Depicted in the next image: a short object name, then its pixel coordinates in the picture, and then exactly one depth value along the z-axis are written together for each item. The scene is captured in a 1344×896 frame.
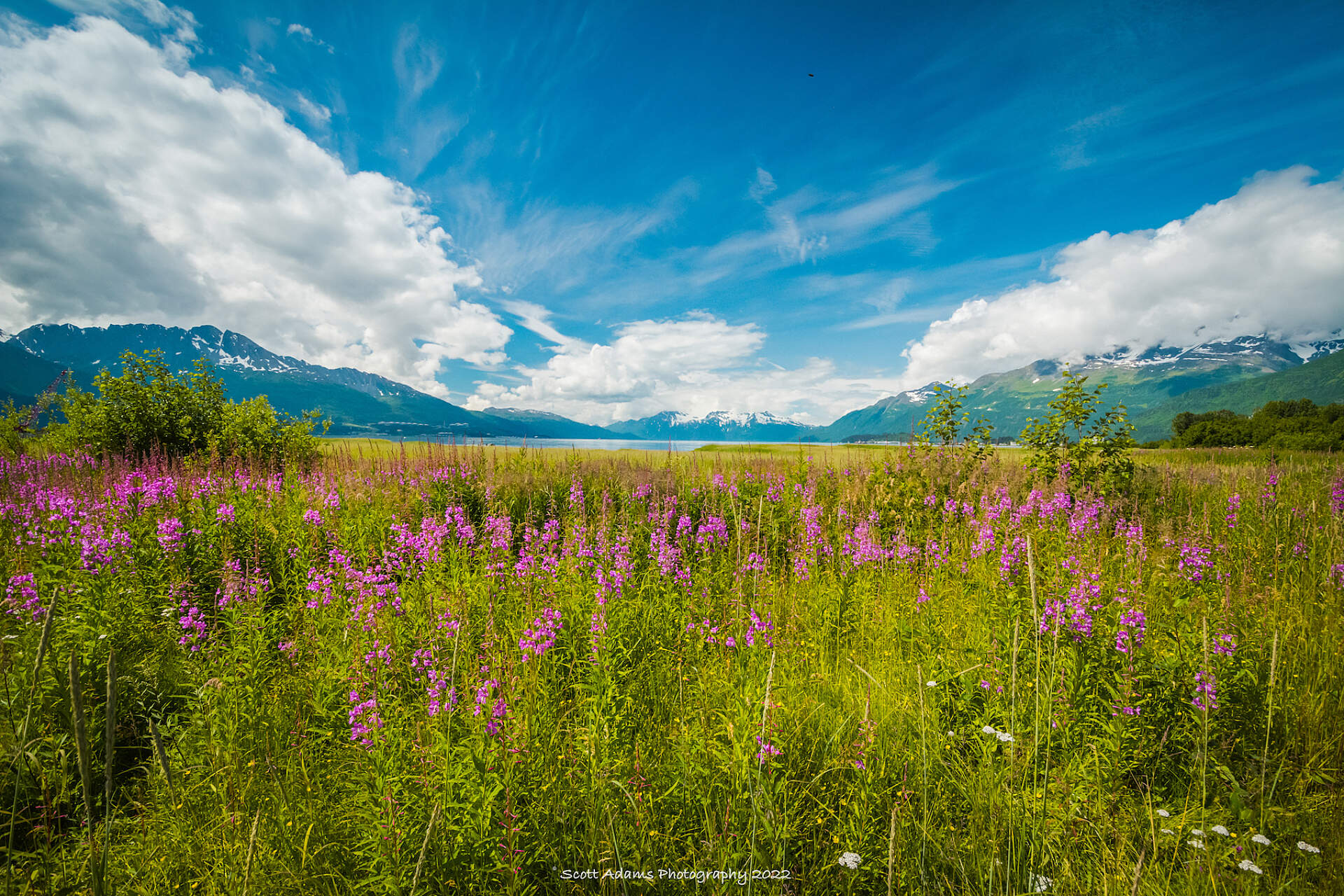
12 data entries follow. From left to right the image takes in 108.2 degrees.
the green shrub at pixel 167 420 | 14.12
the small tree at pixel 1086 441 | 10.15
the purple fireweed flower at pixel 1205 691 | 2.88
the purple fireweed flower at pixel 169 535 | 5.86
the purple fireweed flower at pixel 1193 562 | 5.65
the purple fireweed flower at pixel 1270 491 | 9.70
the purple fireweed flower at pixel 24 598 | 4.74
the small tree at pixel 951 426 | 11.57
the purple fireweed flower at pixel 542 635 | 3.67
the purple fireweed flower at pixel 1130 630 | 3.45
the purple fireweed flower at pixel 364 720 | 2.90
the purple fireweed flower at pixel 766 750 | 2.51
